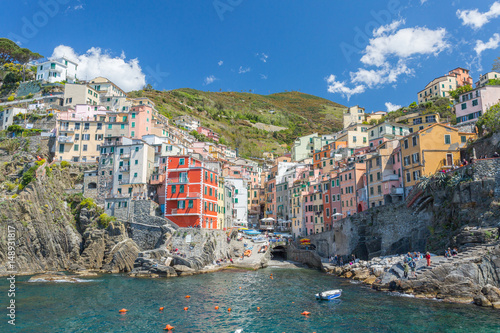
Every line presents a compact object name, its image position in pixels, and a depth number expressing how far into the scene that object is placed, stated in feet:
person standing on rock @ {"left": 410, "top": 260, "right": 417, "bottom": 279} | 109.40
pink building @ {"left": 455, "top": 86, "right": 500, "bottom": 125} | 205.87
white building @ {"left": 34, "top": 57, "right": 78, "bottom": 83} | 319.27
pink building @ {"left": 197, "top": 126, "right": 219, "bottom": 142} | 425.69
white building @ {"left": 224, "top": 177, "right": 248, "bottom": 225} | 259.80
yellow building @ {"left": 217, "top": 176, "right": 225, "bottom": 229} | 205.83
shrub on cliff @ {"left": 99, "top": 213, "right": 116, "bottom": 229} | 181.47
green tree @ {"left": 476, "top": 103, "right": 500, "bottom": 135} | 146.72
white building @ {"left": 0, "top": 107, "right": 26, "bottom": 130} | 256.89
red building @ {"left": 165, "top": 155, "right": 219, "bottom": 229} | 182.09
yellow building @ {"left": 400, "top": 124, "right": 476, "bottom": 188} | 152.76
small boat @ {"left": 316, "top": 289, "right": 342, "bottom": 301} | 105.50
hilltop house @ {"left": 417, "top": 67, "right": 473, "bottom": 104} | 325.62
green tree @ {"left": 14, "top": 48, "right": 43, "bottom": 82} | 366.22
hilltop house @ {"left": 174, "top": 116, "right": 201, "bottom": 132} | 409.65
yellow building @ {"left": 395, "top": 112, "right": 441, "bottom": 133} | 247.09
